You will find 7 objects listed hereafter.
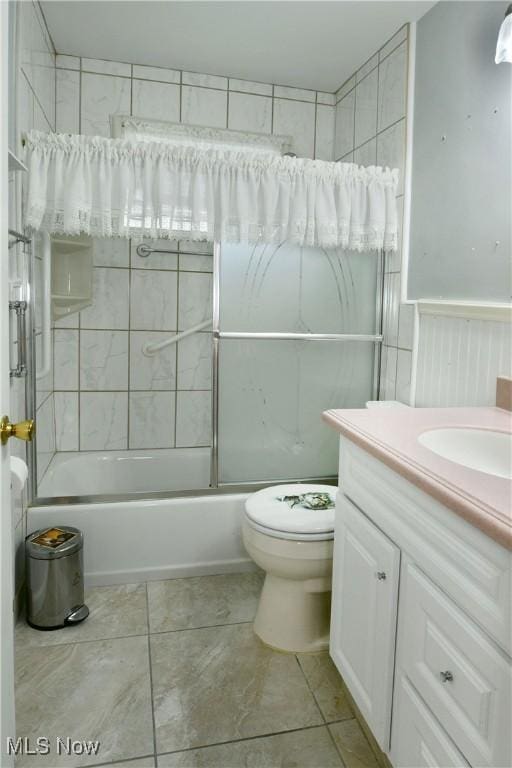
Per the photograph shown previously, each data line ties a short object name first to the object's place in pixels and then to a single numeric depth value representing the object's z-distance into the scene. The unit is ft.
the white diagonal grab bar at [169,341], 9.70
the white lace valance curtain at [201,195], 6.81
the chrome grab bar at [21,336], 6.59
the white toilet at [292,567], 5.94
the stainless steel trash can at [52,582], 6.47
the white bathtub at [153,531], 7.45
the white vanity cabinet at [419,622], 2.94
